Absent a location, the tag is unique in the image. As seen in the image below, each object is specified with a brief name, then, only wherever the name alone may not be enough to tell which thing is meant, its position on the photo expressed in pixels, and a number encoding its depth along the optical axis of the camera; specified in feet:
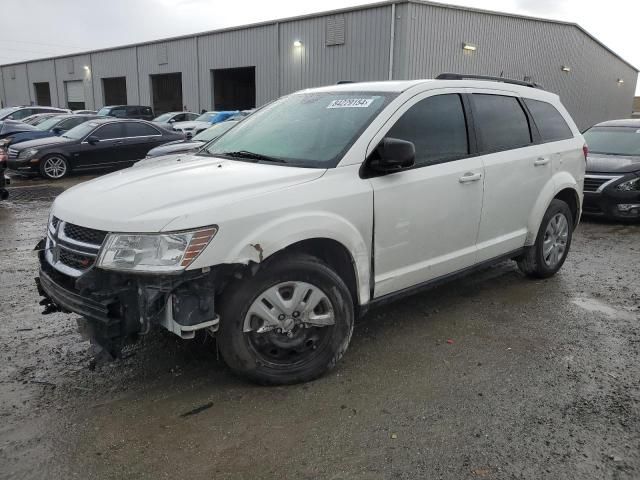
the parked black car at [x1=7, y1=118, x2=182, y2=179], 41.88
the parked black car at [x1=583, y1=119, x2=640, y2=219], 26.99
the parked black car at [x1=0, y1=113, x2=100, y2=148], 50.39
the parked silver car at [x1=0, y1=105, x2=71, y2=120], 77.20
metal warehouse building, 71.26
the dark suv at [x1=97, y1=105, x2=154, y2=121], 84.05
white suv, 9.34
